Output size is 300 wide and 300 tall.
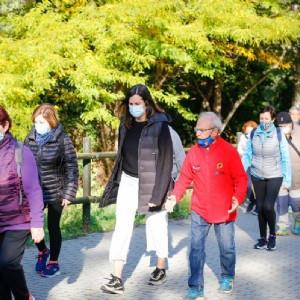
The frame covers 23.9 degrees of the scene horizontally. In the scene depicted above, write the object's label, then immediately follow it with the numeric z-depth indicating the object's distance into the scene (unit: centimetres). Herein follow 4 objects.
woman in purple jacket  484
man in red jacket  611
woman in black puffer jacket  685
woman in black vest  649
